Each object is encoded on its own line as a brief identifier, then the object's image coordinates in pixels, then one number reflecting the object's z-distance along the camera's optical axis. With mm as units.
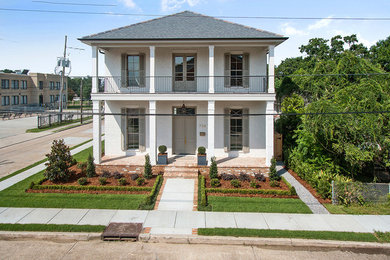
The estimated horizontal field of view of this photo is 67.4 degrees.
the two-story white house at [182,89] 15555
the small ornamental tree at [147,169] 13156
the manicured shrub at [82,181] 12305
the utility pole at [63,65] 35962
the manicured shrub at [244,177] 12898
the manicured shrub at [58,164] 12508
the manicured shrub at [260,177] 13000
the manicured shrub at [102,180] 12320
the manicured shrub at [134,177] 13010
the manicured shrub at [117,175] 13039
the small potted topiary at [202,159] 14352
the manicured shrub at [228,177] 12950
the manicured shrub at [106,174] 13251
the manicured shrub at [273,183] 12312
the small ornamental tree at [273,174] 12953
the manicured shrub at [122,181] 12345
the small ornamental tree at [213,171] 12969
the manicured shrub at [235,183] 12156
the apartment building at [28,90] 49938
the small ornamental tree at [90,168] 13289
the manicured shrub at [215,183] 12273
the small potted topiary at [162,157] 14516
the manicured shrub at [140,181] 12408
